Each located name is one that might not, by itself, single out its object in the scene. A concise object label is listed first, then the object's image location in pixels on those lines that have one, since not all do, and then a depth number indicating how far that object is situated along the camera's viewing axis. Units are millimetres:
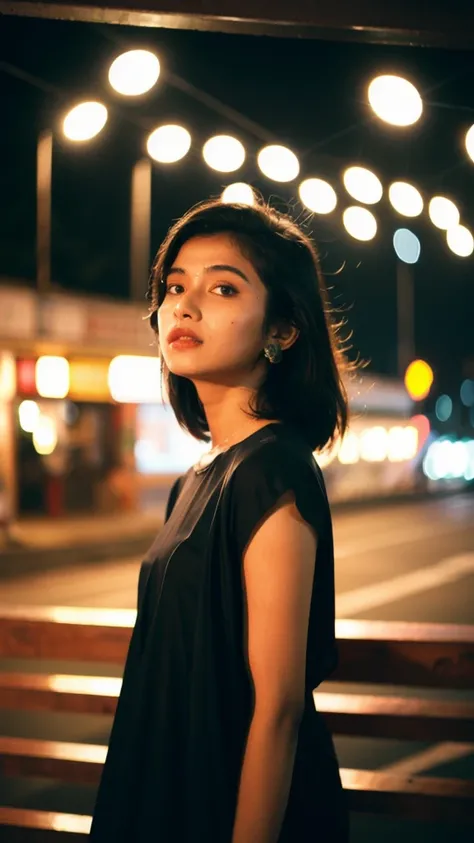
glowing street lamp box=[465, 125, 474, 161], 5276
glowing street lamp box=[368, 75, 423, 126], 4699
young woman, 1480
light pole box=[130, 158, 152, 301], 18297
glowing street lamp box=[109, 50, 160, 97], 4629
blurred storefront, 15930
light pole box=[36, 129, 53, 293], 16109
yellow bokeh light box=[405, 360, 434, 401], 25250
